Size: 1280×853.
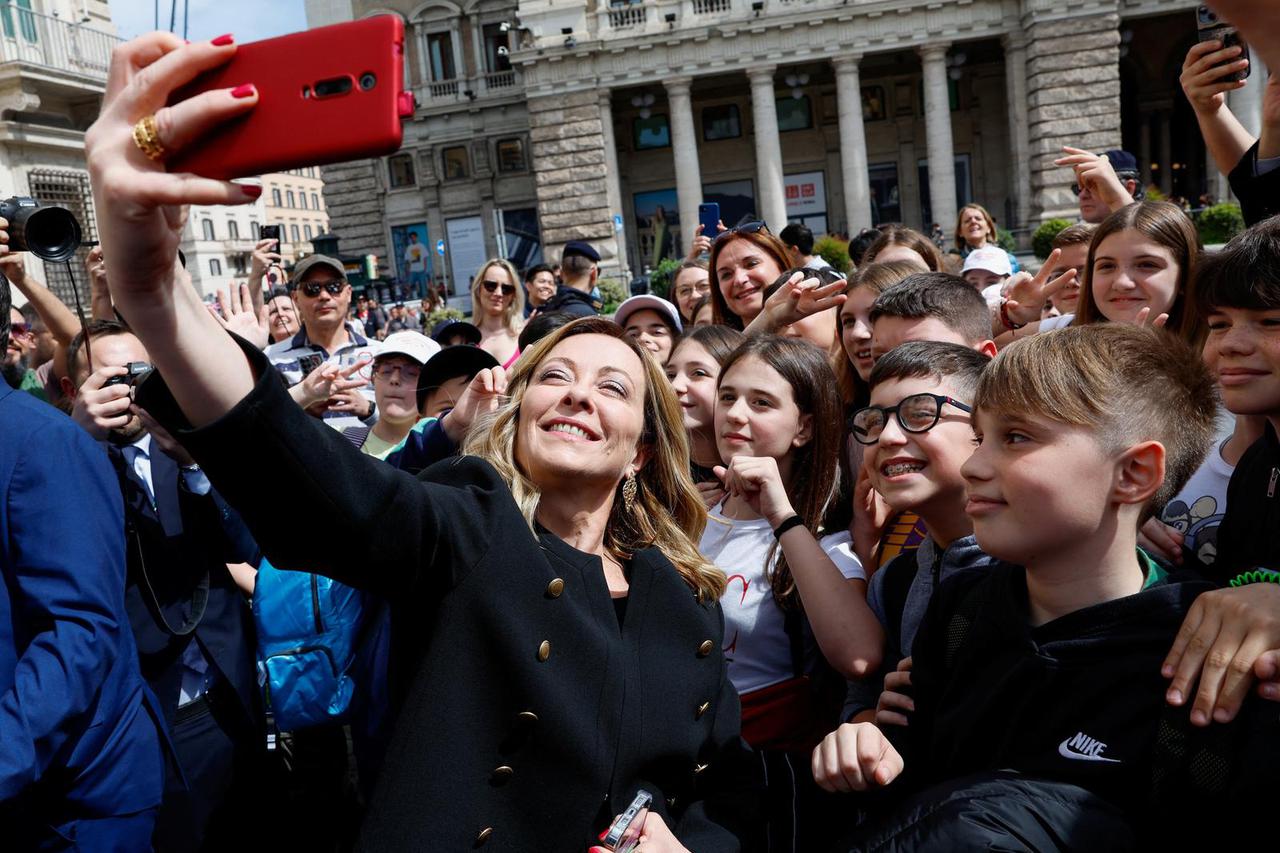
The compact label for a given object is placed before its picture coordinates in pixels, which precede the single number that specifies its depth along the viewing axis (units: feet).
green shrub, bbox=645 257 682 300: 74.08
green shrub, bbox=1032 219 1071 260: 69.67
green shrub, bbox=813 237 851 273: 63.71
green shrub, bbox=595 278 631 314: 74.33
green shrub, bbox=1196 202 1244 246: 59.52
